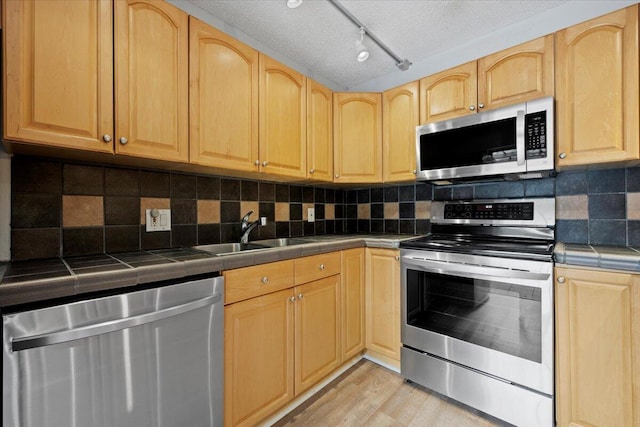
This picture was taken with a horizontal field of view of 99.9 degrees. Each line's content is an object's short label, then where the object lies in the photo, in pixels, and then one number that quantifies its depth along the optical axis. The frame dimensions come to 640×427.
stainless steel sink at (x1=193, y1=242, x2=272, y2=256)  1.74
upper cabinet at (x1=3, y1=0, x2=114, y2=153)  0.94
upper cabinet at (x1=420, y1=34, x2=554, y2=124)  1.57
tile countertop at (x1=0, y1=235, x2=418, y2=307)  0.80
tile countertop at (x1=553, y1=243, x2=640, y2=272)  1.18
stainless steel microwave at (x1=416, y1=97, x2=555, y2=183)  1.53
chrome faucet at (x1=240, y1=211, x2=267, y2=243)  1.86
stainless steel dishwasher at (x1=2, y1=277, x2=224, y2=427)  0.79
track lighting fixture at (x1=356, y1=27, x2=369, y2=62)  1.80
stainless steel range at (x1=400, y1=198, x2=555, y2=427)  1.37
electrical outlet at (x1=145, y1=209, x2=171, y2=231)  1.52
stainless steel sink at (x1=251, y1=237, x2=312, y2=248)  1.98
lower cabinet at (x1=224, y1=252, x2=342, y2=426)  1.28
